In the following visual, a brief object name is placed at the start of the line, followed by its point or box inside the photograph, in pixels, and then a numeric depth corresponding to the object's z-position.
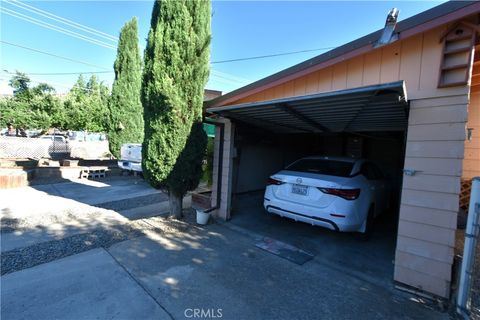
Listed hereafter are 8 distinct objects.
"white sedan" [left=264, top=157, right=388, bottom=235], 3.58
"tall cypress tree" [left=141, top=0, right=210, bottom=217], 4.32
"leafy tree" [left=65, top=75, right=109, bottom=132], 13.99
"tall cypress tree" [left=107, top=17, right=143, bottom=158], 11.65
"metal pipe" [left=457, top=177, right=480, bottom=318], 2.33
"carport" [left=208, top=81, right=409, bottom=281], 3.21
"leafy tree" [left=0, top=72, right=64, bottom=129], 12.40
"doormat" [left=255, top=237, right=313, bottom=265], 3.45
